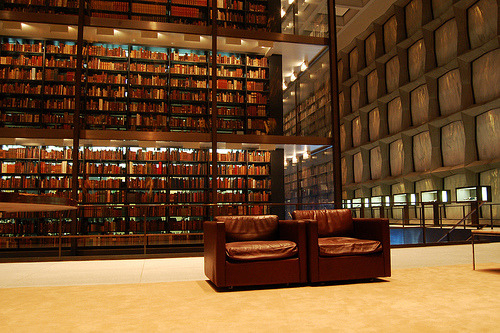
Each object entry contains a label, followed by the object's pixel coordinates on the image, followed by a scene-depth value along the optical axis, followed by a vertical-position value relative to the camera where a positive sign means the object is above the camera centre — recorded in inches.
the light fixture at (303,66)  378.4 +127.2
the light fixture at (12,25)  310.2 +137.0
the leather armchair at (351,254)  145.5 -18.1
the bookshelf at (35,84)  332.8 +98.8
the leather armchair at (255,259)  138.1 -18.5
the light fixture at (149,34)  324.2 +134.5
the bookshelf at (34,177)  323.6 +23.6
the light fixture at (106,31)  315.6 +133.6
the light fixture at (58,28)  308.8 +133.4
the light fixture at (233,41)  334.5 +133.2
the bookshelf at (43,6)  323.9 +158.9
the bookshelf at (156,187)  339.9 +15.6
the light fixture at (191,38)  324.8 +131.6
